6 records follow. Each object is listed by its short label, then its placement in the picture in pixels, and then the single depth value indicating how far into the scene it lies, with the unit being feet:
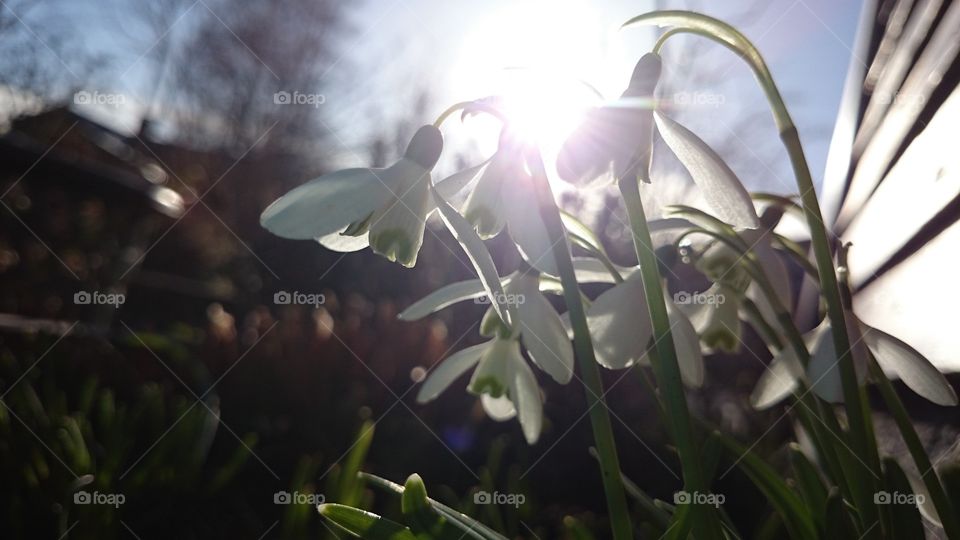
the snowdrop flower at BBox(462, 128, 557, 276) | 0.43
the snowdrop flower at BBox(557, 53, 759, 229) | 0.39
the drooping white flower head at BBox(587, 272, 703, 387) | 0.45
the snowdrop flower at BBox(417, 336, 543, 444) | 0.56
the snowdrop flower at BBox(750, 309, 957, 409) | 0.43
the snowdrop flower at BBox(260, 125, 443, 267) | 0.44
